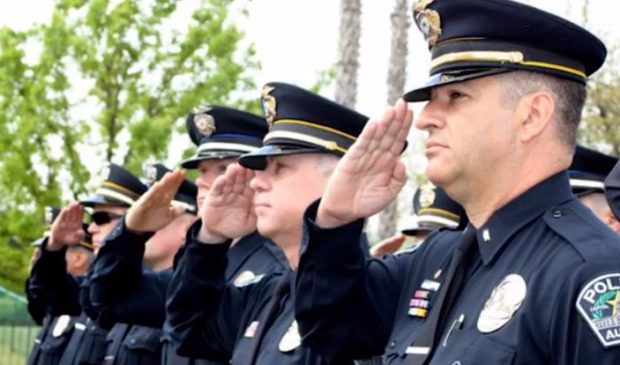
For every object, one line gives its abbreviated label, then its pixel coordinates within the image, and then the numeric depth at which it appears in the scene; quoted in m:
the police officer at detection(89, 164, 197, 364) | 12.05
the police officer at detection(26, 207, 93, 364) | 16.82
